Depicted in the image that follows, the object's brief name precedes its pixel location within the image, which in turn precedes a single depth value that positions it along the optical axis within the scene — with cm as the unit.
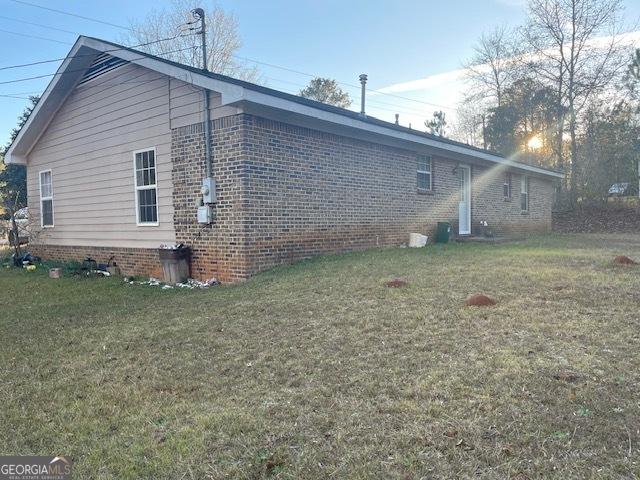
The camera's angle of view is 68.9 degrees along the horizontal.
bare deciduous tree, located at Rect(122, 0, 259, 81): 2486
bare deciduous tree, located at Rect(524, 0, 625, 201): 2462
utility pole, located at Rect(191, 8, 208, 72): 980
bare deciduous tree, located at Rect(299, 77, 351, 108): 3750
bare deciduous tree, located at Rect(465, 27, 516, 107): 3072
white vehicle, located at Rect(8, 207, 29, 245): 1381
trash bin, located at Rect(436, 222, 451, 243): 1311
